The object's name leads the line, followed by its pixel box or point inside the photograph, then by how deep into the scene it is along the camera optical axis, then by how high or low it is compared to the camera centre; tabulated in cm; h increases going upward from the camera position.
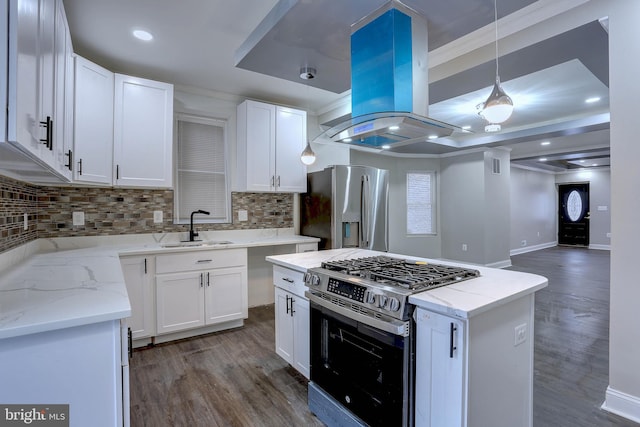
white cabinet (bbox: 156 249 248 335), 290 -73
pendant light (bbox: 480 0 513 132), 182 +64
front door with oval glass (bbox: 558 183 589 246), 970 +2
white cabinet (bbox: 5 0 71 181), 90 +49
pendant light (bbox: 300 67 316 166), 329 +62
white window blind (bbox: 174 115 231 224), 361 +54
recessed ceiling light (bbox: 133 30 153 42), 245 +143
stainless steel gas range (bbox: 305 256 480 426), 139 -62
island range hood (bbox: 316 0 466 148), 179 +85
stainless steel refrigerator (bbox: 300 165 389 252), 376 +9
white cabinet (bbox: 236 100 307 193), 363 +82
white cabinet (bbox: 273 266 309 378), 212 -75
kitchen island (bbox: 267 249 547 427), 125 -60
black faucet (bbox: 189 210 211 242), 341 -20
